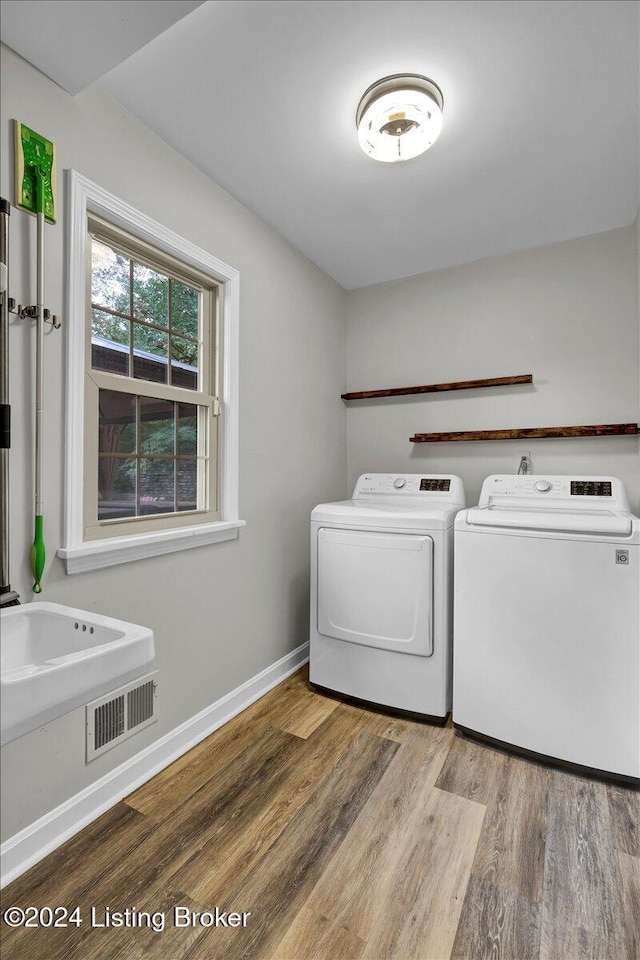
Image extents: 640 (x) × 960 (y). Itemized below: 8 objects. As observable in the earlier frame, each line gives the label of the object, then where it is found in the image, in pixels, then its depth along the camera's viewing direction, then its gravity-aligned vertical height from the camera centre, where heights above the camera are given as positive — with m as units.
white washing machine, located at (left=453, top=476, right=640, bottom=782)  1.71 -0.63
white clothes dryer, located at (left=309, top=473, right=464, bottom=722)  2.08 -0.61
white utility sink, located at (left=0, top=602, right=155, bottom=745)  0.91 -0.44
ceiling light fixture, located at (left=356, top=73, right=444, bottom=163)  1.50 +1.23
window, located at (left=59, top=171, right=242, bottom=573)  1.52 +0.33
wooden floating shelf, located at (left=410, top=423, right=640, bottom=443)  2.34 +0.23
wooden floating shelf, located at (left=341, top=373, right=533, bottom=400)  2.62 +0.53
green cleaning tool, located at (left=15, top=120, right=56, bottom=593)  1.33 +0.82
